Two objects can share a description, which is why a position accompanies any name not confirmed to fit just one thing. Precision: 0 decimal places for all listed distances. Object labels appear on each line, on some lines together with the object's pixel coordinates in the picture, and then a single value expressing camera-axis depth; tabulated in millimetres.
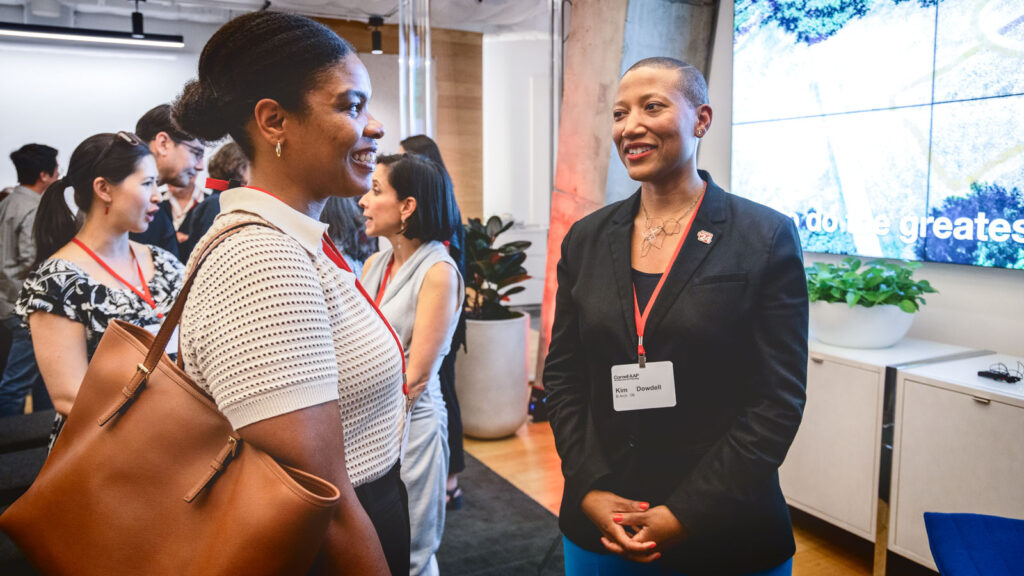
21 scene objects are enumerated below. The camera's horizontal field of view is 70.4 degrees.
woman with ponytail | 1857
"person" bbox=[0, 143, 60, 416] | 4254
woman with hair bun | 838
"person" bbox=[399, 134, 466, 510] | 3344
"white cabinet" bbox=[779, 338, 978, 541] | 2666
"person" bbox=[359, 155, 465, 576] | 2441
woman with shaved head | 1348
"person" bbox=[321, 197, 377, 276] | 3309
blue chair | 1608
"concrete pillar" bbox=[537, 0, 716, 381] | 4004
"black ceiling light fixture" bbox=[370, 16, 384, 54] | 7629
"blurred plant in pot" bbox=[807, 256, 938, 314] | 2746
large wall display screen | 2639
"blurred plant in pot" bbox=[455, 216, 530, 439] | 4395
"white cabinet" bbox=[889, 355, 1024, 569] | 2291
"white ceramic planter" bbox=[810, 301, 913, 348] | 2768
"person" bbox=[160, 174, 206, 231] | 4660
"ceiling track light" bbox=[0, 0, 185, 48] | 6329
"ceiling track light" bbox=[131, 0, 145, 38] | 6745
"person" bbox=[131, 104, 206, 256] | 3572
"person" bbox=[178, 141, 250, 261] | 3469
